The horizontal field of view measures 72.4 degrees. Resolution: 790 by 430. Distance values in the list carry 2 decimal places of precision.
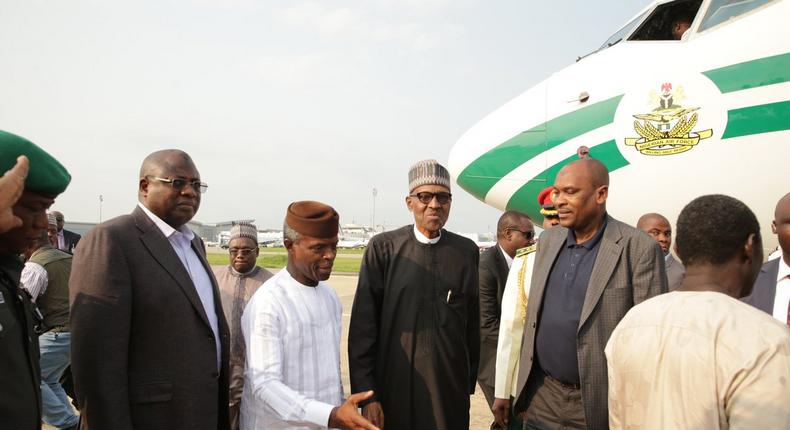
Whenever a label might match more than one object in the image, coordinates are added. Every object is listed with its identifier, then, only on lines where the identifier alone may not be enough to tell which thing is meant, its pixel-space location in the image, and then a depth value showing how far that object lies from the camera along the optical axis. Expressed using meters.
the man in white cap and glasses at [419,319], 3.25
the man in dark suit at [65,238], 7.43
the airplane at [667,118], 4.90
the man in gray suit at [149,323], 2.31
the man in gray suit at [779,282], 3.14
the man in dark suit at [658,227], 5.10
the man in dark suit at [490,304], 4.68
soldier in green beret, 1.80
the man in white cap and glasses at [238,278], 4.25
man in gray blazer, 2.82
